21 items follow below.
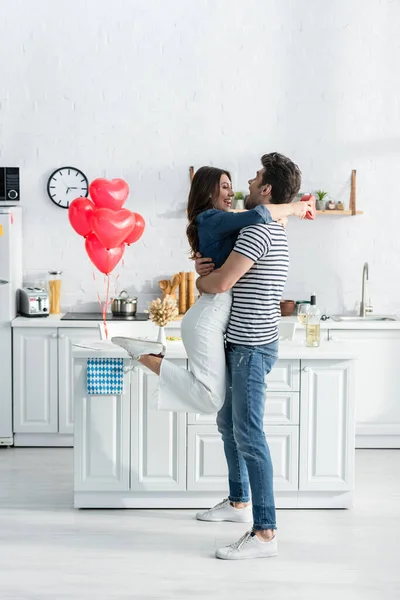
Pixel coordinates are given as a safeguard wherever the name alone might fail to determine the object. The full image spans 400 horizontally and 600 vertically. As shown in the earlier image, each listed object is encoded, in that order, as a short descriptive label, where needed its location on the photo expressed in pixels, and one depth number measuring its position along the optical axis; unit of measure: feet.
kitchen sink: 20.48
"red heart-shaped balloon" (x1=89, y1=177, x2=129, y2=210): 16.24
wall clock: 20.84
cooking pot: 20.31
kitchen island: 14.82
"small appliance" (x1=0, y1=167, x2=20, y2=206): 20.70
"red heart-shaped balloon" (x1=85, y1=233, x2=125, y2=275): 16.96
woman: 12.67
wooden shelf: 20.49
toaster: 19.77
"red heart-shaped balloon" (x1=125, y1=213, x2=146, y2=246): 16.99
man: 12.55
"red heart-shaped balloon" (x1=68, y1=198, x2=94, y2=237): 16.56
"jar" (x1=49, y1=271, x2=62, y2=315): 20.71
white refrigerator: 19.24
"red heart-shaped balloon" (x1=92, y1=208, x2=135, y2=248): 16.28
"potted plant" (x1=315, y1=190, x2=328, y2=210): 20.58
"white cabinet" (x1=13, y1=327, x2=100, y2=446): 19.48
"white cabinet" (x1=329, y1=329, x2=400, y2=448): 19.76
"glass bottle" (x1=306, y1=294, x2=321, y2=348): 15.31
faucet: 20.84
